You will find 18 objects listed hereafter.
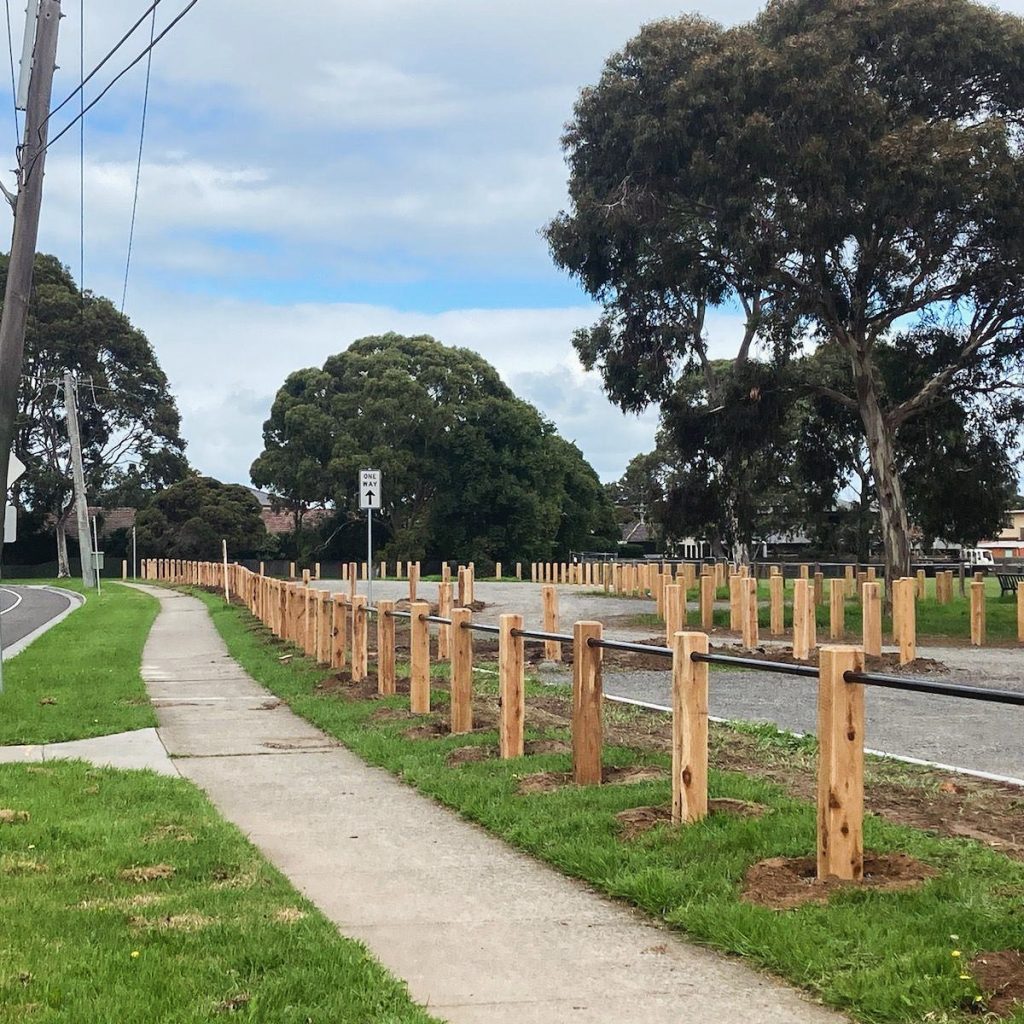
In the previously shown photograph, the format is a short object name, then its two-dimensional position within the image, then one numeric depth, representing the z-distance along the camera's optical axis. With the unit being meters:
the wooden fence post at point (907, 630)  16.33
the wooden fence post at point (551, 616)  17.00
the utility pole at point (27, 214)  13.86
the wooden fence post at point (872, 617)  15.95
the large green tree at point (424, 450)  60.28
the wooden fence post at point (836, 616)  20.64
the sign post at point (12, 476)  16.03
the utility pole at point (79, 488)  46.94
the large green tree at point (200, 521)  64.81
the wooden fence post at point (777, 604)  20.78
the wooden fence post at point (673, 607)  16.48
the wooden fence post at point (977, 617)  20.05
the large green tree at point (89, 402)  64.06
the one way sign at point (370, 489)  21.25
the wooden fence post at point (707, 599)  21.83
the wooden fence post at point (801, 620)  16.61
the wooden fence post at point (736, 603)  19.42
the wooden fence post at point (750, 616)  18.41
